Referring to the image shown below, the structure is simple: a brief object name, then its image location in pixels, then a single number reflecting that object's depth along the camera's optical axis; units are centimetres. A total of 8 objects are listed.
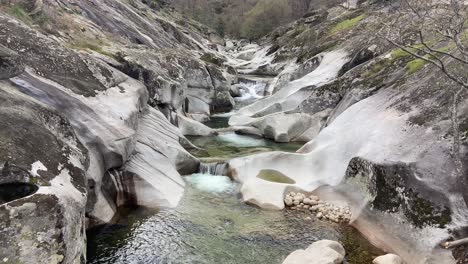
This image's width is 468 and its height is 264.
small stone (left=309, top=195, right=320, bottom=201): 1529
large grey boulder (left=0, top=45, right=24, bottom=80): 1130
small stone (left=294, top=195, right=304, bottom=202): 1524
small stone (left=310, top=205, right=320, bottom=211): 1472
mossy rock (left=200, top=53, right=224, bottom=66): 4034
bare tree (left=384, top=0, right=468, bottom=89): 805
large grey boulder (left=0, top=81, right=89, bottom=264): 707
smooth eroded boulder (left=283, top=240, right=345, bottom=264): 1039
